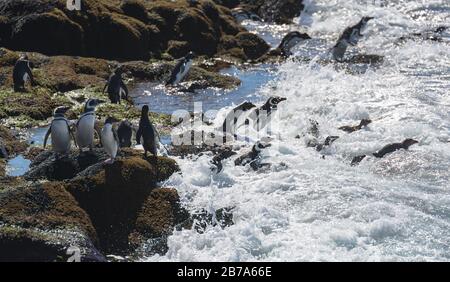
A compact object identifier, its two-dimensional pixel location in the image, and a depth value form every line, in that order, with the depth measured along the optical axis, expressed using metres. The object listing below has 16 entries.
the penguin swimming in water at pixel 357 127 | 15.73
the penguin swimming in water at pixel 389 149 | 13.71
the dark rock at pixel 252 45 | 26.02
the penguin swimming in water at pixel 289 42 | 25.89
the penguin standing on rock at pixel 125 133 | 13.92
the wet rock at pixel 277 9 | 33.62
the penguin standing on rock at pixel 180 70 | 20.73
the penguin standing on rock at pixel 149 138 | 12.62
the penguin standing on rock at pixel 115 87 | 17.97
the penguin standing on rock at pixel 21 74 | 18.27
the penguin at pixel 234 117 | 15.92
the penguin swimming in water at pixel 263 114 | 16.62
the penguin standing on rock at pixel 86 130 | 12.42
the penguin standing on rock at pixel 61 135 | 12.26
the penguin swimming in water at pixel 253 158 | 13.40
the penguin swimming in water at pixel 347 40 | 24.72
